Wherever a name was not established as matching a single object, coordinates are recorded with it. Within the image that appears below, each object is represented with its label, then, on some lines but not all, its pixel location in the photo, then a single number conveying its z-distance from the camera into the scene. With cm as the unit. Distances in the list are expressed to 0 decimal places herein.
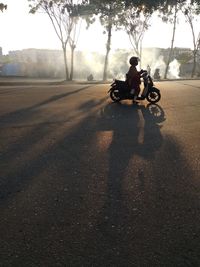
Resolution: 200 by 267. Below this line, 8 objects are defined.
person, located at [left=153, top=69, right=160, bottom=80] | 3215
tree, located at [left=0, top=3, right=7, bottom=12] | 1328
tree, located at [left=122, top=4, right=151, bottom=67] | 3071
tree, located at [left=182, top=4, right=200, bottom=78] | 2951
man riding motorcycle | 796
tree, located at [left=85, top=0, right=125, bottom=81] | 2650
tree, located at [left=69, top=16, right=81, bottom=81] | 2604
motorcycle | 806
